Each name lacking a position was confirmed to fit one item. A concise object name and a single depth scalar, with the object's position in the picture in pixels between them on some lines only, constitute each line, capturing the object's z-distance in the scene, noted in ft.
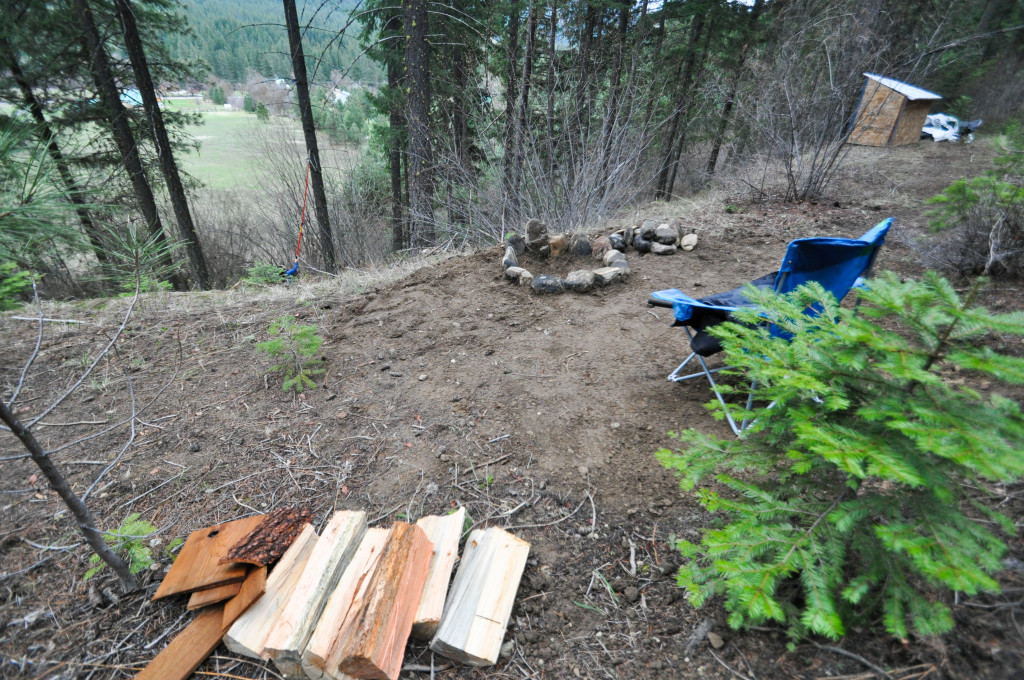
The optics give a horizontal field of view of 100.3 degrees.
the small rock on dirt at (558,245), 15.83
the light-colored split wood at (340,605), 4.27
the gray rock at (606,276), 13.42
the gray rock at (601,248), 15.47
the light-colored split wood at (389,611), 4.18
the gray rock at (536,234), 15.61
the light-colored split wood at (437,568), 4.65
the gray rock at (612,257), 14.42
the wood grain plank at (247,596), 4.76
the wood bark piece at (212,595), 4.87
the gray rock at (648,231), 16.12
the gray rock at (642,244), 15.80
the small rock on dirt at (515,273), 13.65
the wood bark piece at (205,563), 4.98
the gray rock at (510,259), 14.40
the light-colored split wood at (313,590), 4.36
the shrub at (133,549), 5.45
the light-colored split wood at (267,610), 4.62
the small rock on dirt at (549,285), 13.17
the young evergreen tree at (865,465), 3.06
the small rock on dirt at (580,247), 15.81
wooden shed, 41.55
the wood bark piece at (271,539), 5.12
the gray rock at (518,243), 15.43
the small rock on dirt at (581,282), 13.19
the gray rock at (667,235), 15.80
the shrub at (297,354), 9.16
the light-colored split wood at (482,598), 4.52
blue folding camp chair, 7.78
